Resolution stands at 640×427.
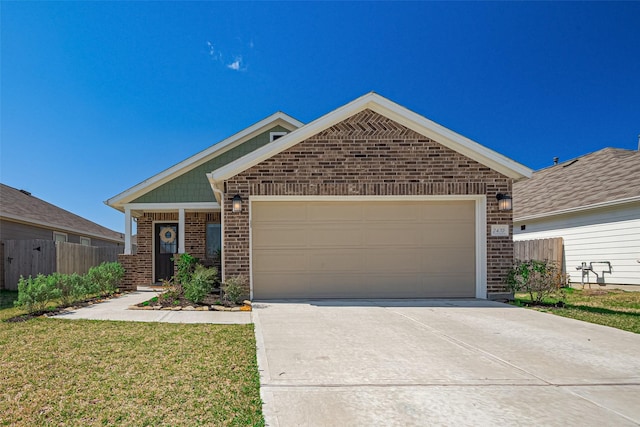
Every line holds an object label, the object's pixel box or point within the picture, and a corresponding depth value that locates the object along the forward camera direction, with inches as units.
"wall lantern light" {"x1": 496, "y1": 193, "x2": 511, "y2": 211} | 343.9
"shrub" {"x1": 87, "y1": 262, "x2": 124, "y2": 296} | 372.5
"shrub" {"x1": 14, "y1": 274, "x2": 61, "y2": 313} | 283.4
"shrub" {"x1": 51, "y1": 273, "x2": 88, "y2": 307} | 321.4
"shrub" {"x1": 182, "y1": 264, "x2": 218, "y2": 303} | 319.0
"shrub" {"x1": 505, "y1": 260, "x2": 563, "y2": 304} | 331.3
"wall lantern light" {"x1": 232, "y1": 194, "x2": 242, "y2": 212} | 330.6
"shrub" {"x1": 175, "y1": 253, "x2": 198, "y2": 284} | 345.5
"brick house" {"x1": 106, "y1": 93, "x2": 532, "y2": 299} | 339.3
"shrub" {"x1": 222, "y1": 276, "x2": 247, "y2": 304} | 319.6
